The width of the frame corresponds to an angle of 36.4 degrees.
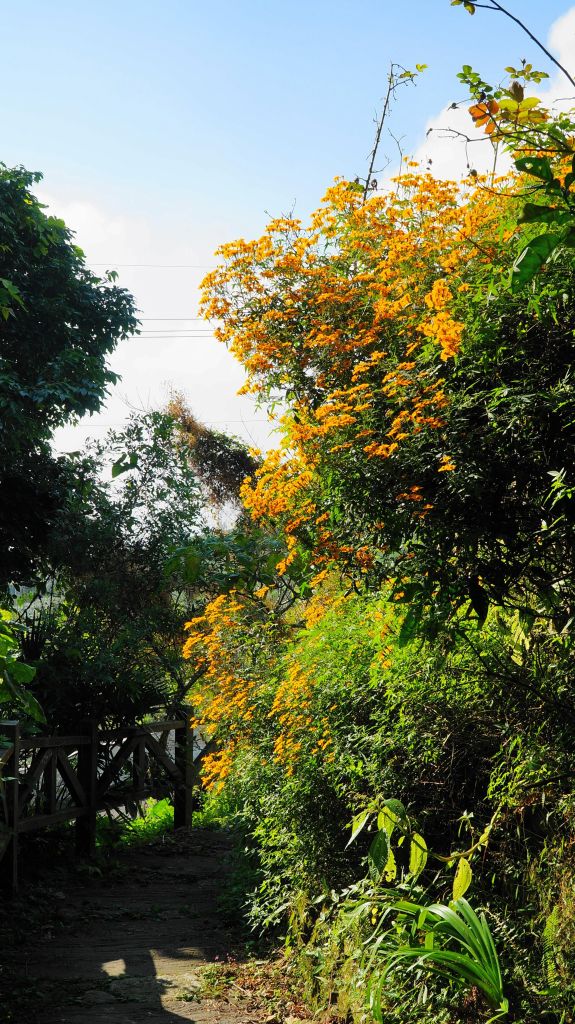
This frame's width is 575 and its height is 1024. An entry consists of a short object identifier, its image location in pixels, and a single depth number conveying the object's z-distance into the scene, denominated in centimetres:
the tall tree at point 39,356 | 927
